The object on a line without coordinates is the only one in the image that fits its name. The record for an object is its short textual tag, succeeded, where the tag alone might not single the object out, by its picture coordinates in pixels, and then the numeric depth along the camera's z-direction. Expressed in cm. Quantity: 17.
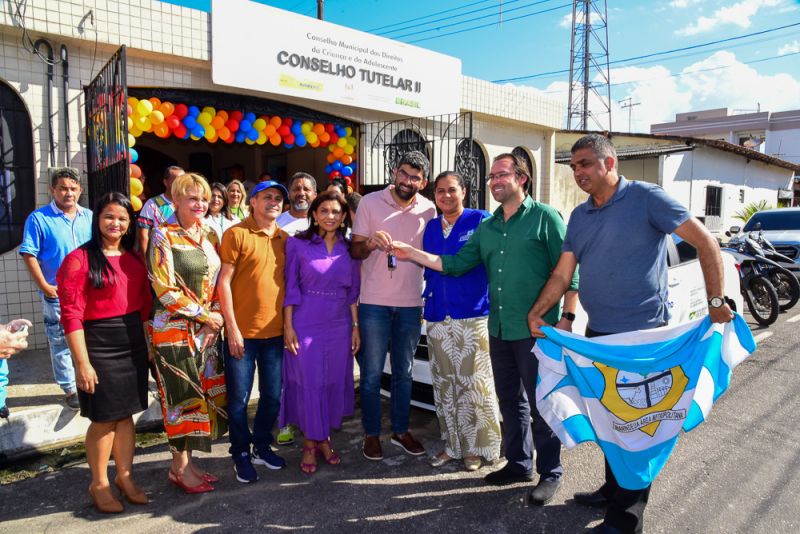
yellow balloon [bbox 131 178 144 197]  589
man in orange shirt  334
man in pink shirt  372
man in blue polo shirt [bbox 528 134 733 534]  271
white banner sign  724
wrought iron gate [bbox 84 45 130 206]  492
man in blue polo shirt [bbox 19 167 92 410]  430
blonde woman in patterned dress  315
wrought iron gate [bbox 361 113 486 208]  937
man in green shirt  326
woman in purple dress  356
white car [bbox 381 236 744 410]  422
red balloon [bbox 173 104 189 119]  719
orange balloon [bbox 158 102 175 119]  697
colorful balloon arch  665
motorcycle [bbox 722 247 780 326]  756
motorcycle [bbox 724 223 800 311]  819
